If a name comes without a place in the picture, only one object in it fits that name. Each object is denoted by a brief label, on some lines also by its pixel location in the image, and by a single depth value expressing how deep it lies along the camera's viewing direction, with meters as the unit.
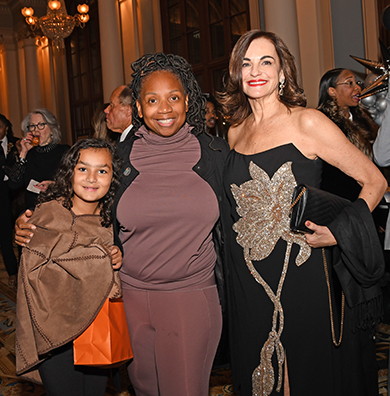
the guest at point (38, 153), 4.01
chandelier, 8.20
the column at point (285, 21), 5.38
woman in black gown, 1.83
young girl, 1.77
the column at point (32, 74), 12.95
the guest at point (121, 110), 3.43
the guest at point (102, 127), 3.93
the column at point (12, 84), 14.02
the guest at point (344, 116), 2.88
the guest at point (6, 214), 5.01
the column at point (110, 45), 8.09
